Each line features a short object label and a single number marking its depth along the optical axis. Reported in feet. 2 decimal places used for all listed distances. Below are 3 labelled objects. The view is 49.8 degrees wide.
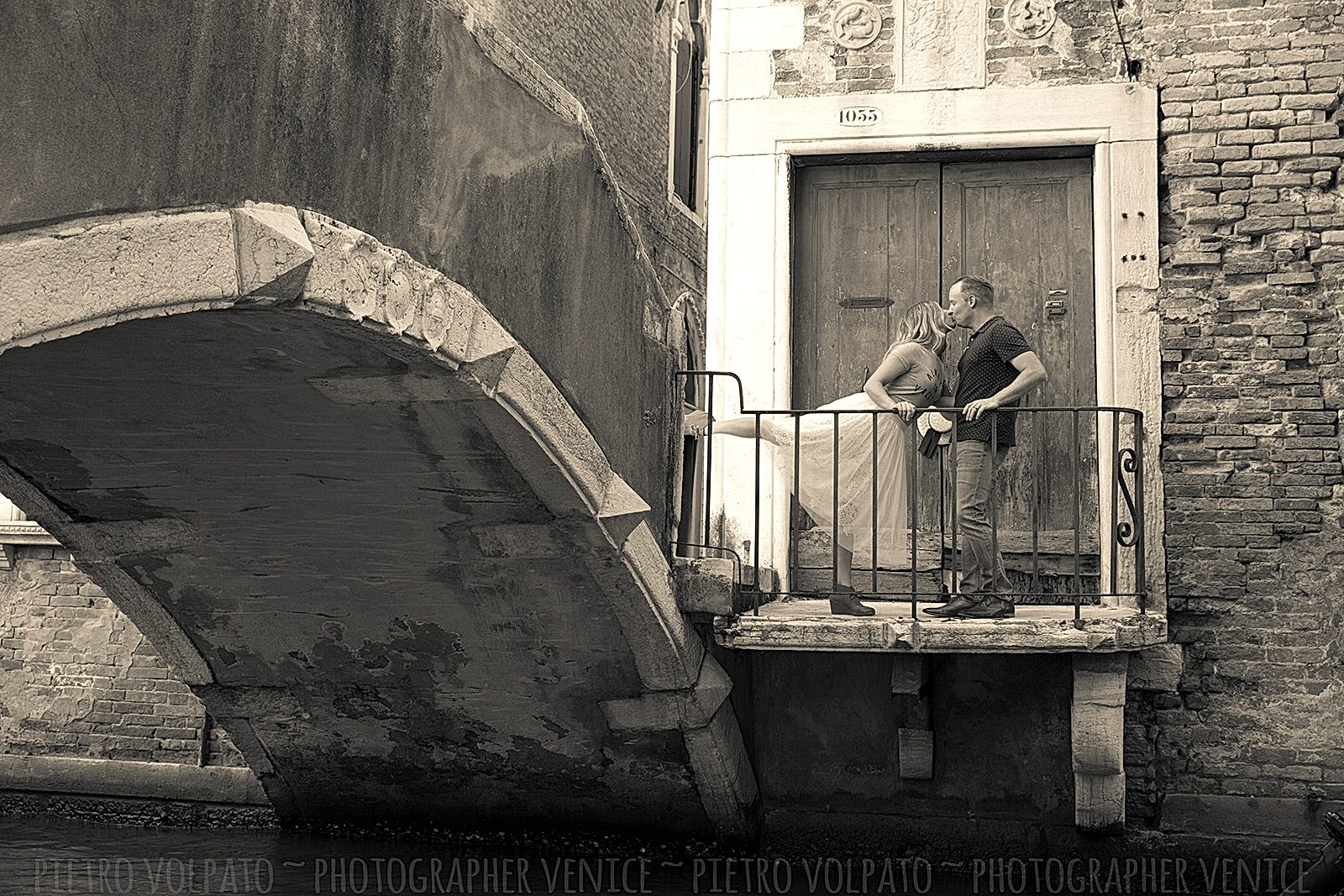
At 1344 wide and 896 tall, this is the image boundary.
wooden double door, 23.18
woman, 20.71
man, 19.53
